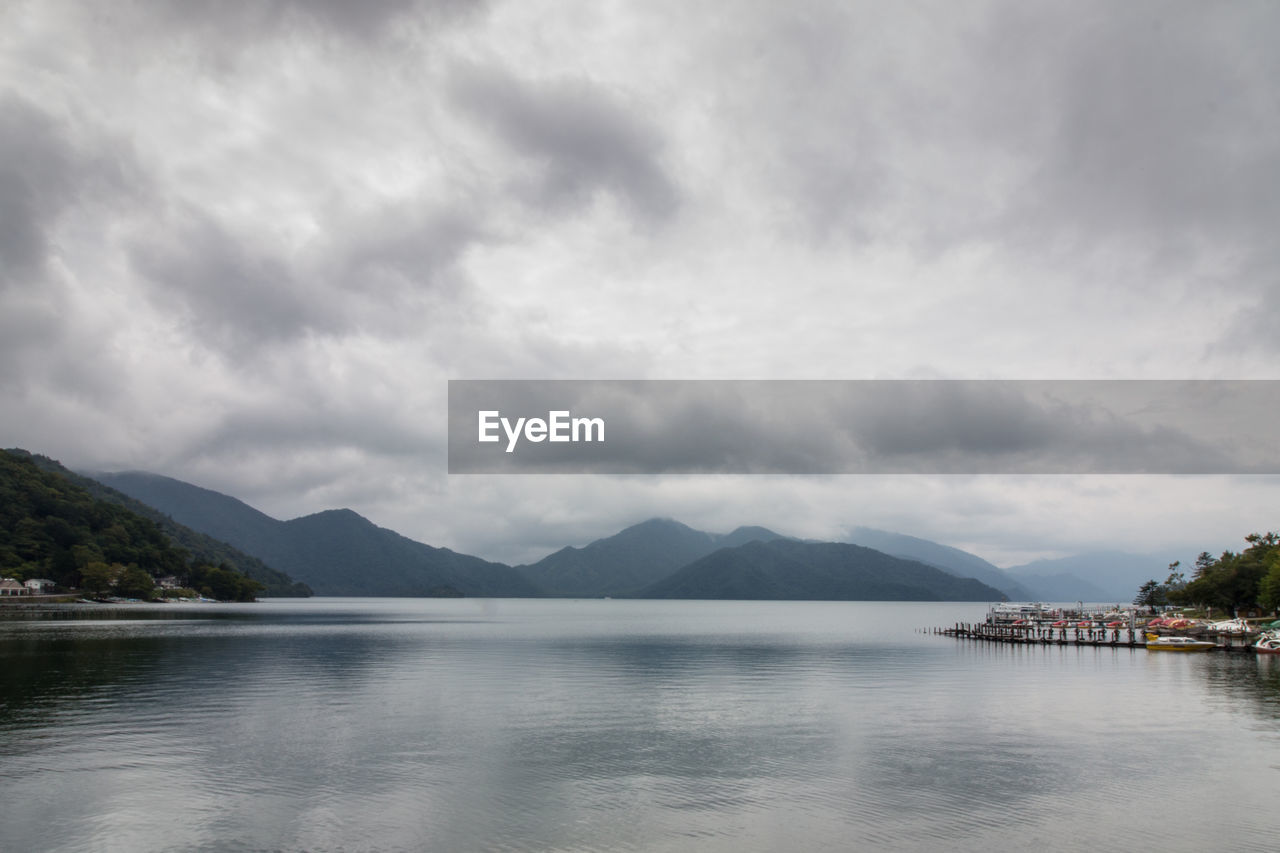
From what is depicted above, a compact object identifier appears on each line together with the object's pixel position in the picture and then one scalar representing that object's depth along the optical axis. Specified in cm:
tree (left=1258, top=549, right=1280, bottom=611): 10764
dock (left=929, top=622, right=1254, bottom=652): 10050
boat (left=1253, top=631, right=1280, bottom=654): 8688
